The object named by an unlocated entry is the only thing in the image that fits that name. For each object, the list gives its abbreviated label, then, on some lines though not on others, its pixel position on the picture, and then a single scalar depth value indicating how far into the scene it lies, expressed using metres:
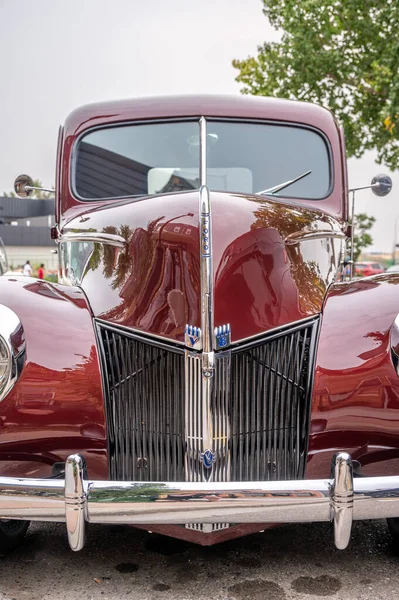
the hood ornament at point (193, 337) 2.21
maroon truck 1.97
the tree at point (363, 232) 21.09
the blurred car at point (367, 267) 30.89
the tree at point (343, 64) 13.66
